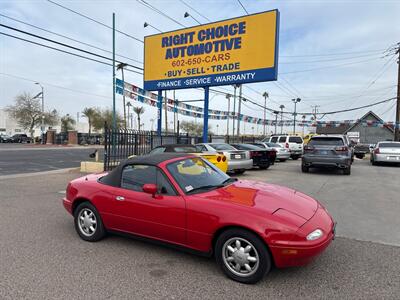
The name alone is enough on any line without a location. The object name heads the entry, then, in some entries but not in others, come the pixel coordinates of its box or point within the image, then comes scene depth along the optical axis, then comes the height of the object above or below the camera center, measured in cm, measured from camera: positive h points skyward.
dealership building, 5245 +127
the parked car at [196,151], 1002 -61
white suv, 2142 -43
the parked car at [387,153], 1636 -82
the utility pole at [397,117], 2607 +190
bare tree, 5122 +341
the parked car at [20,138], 5534 -140
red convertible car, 316 -97
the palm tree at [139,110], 7406 +588
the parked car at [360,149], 2350 -92
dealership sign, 1380 +414
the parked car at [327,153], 1205 -67
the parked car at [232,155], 1139 -77
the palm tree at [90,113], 6366 +419
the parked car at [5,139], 5491 -154
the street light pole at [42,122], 4836 +156
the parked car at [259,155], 1367 -91
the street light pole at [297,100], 5594 +692
